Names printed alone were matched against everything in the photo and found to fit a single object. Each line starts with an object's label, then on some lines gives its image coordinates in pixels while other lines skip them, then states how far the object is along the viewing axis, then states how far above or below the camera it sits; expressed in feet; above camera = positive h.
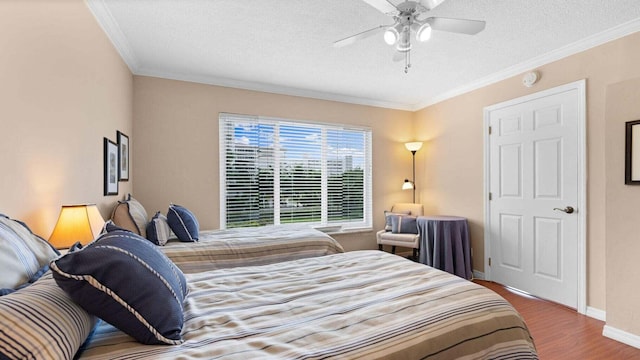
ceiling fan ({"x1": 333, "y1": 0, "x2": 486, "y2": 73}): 6.11 +3.52
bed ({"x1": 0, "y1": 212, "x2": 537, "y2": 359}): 2.77 -1.73
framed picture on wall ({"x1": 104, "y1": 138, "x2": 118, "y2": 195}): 8.07 +0.39
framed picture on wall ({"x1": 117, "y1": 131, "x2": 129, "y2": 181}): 9.32 +0.83
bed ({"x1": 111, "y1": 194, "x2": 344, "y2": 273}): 7.97 -1.85
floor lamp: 15.44 +0.91
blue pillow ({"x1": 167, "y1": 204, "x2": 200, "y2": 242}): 8.79 -1.34
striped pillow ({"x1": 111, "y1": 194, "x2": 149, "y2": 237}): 8.13 -1.05
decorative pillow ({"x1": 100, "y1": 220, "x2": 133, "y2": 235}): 4.57 -0.75
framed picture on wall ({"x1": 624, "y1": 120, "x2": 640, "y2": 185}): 7.53 +0.76
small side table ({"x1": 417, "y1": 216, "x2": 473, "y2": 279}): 12.03 -2.71
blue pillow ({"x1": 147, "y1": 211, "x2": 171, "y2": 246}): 8.24 -1.46
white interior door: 9.46 -0.44
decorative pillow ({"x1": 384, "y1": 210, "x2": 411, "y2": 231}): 14.32 -1.71
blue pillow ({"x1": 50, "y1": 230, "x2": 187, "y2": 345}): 2.89 -1.14
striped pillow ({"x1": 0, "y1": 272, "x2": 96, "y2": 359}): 2.21 -1.22
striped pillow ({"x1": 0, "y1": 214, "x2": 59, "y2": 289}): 3.09 -0.89
